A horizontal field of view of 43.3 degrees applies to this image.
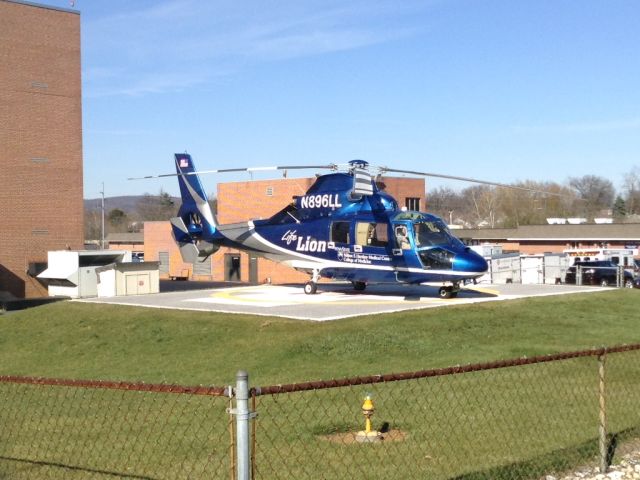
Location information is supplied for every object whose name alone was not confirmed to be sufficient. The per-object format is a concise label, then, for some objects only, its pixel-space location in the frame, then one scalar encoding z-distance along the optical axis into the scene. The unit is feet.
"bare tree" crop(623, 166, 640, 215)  464.44
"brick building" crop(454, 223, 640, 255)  204.64
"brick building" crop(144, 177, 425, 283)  179.63
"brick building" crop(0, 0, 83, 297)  152.35
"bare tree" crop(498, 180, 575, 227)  389.60
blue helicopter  84.23
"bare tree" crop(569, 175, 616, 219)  540.93
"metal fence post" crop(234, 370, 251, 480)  18.24
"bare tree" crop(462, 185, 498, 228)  426.10
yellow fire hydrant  33.78
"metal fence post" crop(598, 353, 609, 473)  27.55
